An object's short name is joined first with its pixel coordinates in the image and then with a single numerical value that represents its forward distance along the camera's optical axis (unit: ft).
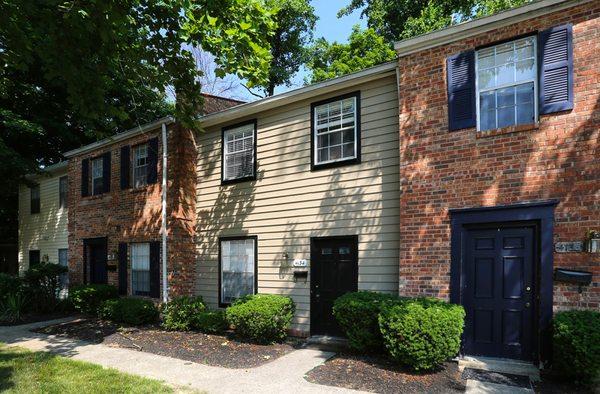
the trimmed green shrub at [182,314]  35.27
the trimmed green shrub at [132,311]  37.81
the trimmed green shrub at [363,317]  23.68
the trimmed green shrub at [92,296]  43.42
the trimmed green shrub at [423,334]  20.80
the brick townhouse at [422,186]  20.84
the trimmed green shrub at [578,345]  18.10
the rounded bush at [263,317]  28.91
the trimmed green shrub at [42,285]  47.96
